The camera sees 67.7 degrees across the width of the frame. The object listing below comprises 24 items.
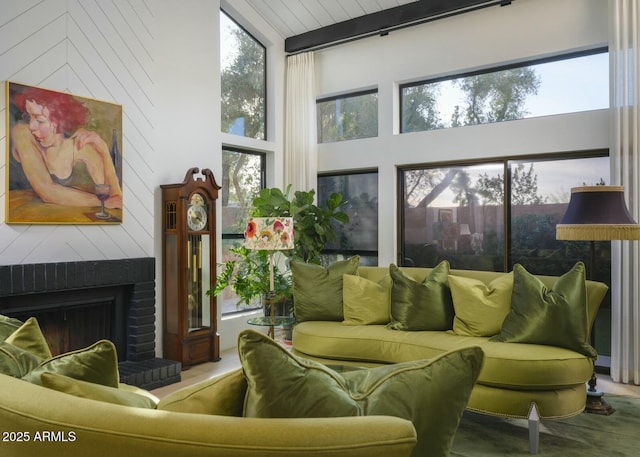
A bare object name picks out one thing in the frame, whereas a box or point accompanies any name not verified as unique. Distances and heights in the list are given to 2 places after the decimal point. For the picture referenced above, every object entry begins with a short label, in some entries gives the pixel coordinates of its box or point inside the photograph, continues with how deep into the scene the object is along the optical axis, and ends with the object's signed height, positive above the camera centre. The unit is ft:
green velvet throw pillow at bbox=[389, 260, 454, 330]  10.91 -1.74
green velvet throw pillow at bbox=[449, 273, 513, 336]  10.19 -1.66
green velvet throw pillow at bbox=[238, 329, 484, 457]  3.30 -1.15
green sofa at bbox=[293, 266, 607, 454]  8.66 -2.67
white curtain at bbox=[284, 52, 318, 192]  18.54 +4.01
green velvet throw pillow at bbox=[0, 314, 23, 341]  6.05 -1.26
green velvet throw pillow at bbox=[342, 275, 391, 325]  11.80 -1.80
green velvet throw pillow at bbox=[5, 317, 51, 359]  5.46 -1.26
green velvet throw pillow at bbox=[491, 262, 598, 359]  9.18 -1.70
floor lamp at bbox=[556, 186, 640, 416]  10.09 +0.15
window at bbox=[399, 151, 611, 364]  13.75 +0.40
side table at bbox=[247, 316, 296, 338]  10.91 -2.17
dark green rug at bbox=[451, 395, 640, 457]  8.55 -4.03
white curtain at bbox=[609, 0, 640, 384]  12.37 +1.69
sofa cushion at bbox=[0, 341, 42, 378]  4.36 -1.25
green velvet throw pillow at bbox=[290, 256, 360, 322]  12.37 -1.60
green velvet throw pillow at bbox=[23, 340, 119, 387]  4.02 -1.16
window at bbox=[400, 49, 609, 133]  13.70 +4.24
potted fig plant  14.80 -0.64
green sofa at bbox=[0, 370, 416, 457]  2.58 -1.15
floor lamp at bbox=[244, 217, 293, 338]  10.81 -0.13
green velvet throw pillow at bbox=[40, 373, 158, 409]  3.44 -1.17
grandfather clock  13.82 -1.16
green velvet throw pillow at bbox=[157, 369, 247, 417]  3.49 -1.26
